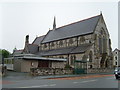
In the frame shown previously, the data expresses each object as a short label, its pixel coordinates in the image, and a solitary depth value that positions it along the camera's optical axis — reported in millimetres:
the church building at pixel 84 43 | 42031
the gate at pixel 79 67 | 29484
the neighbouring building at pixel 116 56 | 81738
